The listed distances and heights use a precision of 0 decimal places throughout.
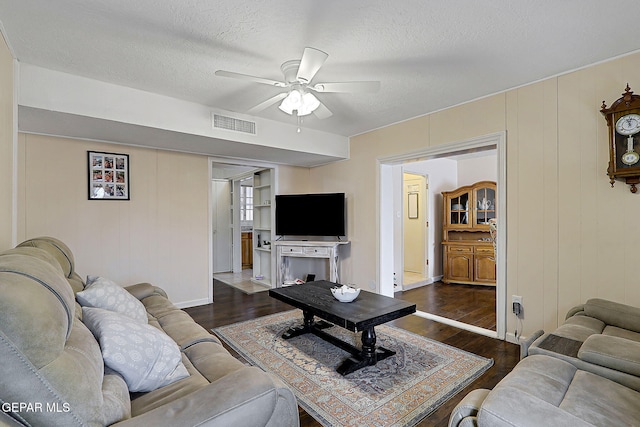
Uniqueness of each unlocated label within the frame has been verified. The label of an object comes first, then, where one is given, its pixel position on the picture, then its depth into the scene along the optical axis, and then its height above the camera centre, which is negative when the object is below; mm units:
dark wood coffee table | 2326 -784
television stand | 4602 -591
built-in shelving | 5574 -223
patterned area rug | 1941 -1232
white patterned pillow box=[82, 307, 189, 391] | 1246 -575
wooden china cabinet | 5305 -402
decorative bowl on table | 2680 -699
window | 7145 +255
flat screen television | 4660 -13
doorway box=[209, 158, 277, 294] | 6578 -143
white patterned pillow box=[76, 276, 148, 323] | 1663 -473
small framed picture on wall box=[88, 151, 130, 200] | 3545 +446
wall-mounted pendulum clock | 2244 +550
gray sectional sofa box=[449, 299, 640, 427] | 1136 -762
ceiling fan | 1980 +935
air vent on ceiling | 3408 +1016
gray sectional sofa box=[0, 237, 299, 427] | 775 -515
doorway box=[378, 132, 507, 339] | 3035 -15
